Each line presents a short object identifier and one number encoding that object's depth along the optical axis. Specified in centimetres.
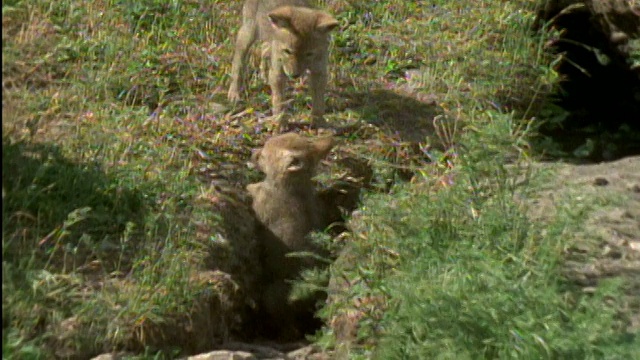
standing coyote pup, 1825
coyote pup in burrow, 1652
